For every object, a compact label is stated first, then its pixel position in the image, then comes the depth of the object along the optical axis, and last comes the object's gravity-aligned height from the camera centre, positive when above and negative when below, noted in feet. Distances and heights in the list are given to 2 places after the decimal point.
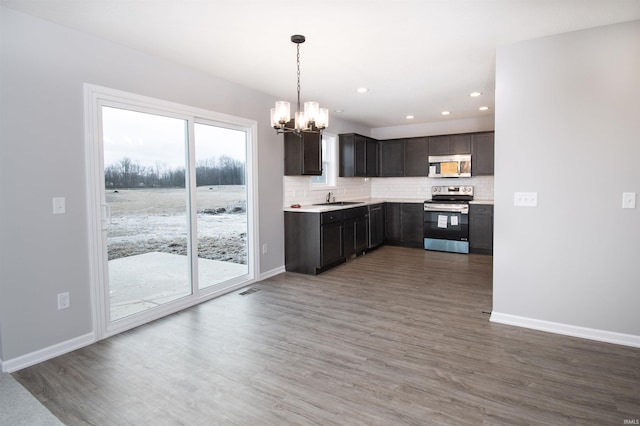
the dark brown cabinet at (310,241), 16.38 -2.03
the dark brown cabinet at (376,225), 21.94 -1.77
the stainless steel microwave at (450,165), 22.26 +2.05
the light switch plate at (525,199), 10.35 -0.07
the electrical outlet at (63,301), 9.10 -2.59
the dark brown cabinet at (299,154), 16.75 +2.15
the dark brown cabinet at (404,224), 23.16 -1.76
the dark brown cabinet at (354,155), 22.04 +2.78
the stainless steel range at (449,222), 21.15 -1.50
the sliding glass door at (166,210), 10.30 -0.35
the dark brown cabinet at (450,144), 22.22 +3.40
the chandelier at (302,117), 10.54 +2.47
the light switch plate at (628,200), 9.23 -0.11
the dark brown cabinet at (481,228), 20.57 -1.84
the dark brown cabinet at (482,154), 21.56 +2.67
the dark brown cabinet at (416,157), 23.65 +2.78
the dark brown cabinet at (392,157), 24.63 +2.89
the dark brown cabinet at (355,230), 18.76 -1.80
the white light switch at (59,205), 8.95 -0.11
